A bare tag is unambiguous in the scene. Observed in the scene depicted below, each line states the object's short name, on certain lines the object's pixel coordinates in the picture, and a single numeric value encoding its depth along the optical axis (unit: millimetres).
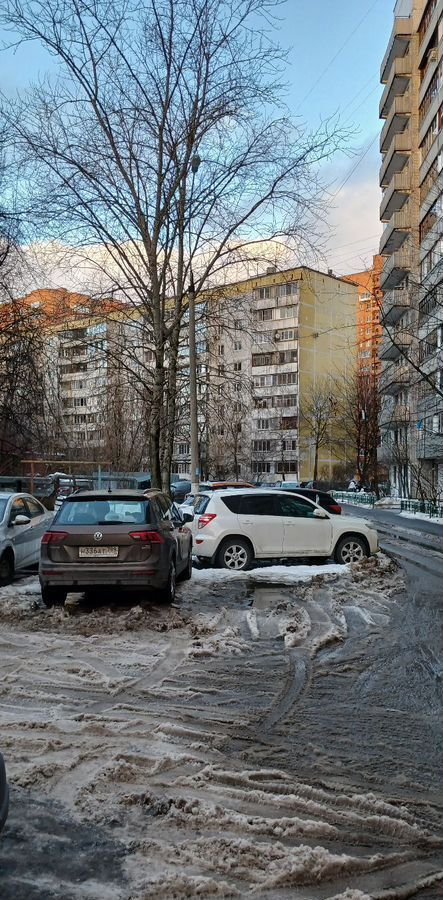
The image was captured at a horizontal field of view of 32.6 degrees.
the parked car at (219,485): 26219
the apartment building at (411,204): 42906
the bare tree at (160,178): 17906
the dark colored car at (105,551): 9234
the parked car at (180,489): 42500
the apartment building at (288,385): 81938
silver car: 11922
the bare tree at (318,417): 80875
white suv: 14133
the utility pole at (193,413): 21984
